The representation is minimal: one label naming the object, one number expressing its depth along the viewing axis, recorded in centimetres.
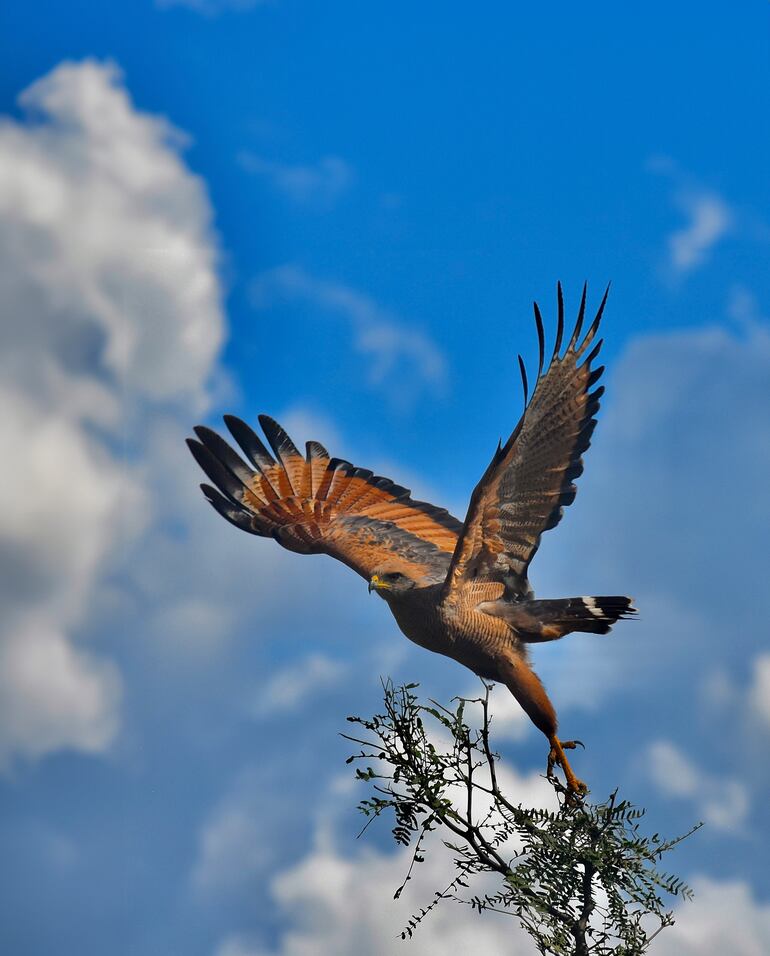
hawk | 1466
